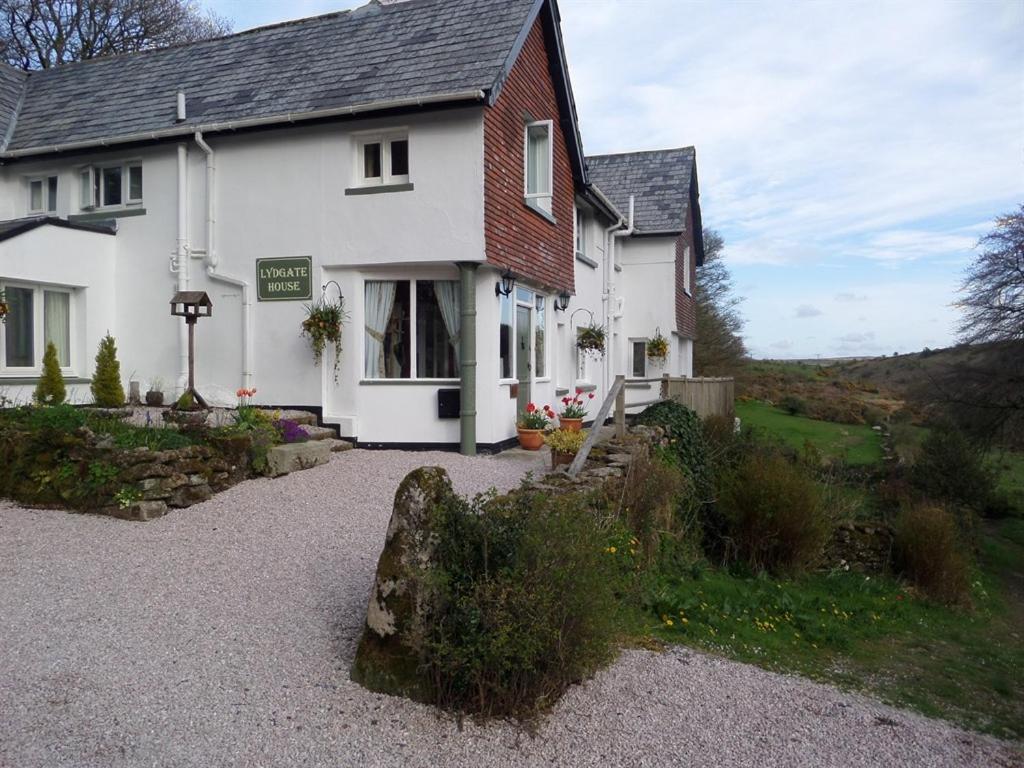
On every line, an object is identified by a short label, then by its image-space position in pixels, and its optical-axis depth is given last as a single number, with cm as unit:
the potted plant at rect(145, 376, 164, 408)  1265
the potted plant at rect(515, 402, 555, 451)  1239
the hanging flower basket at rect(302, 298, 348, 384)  1145
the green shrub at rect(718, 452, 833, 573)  1016
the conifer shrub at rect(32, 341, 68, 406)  1192
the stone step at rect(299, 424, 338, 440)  1105
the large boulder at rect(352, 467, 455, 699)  433
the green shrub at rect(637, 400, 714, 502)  1142
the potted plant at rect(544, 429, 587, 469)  941
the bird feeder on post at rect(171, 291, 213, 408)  1175
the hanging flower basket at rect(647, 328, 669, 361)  2252
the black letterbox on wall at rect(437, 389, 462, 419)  1169
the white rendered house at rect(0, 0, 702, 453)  1149
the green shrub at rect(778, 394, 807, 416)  3734
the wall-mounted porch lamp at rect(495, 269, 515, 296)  1206
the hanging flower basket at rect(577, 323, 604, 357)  1706
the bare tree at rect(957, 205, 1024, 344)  1541
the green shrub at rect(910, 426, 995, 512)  1633
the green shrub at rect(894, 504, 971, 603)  1091
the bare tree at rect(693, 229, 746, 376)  3488
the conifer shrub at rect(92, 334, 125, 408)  1246
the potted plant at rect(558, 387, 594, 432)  1282
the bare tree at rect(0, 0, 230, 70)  2444
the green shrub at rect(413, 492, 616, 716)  414
